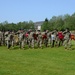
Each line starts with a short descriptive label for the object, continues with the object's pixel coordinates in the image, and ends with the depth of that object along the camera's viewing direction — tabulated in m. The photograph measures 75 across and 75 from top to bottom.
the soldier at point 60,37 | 29.54
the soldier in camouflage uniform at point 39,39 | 27.96
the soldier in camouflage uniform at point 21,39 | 26.82
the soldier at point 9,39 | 27.04
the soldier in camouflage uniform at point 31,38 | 27.22
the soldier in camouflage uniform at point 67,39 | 25.62
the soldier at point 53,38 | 29.25
